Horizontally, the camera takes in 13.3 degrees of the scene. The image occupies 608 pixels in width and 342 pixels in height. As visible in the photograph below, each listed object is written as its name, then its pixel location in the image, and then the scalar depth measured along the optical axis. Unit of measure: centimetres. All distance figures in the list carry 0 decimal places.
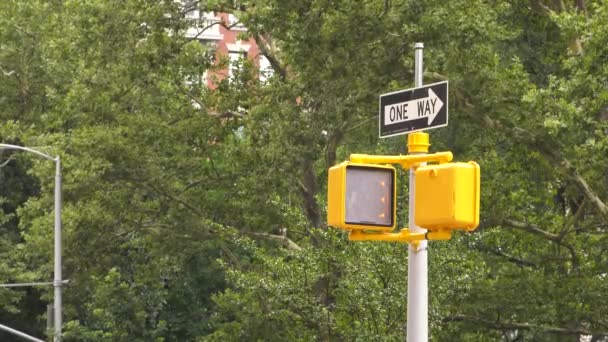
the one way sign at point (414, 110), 1716
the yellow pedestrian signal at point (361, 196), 1637
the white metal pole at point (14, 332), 5761
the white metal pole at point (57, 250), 5872
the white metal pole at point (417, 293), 1768
